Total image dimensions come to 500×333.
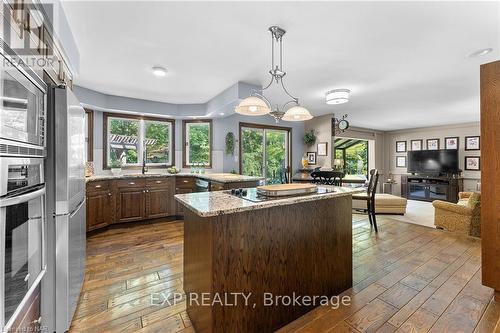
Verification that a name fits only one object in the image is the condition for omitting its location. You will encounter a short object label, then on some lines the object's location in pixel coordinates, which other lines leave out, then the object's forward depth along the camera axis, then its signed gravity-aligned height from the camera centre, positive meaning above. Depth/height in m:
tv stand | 6.72 -0.66
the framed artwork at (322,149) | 5.80 +0.45
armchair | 3.52 -0.81
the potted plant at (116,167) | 4.34 -0.01
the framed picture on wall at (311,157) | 6.09 +0.25
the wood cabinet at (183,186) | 4.45 -0.38
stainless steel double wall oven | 0.94 -0.09
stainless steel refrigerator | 1.46 -0.29
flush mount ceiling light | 3.85 +1.21
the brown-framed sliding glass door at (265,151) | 5.49 +0.38
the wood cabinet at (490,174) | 1.91 -0.07
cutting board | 1.74 -0.18
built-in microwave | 0.94 +0.32
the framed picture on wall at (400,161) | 8.34 +0.17
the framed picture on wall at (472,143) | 6.77 +0.70
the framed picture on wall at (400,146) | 8.36 +0.73
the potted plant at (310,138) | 6.09 +0.76
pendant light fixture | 2.18 +0.62
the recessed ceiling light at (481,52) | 2.47 +1.27
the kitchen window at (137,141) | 4.48 +0.54
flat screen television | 6.99 +0.16
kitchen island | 1.40 -0.65
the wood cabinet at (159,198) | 4.21 -0.59
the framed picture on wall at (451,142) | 7.17 +0.76
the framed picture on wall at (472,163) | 6.74 +0.09
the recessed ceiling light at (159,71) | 3.00 +1.30
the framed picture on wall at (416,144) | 7.92 +0.77
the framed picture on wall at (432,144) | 7.57 +0.74
